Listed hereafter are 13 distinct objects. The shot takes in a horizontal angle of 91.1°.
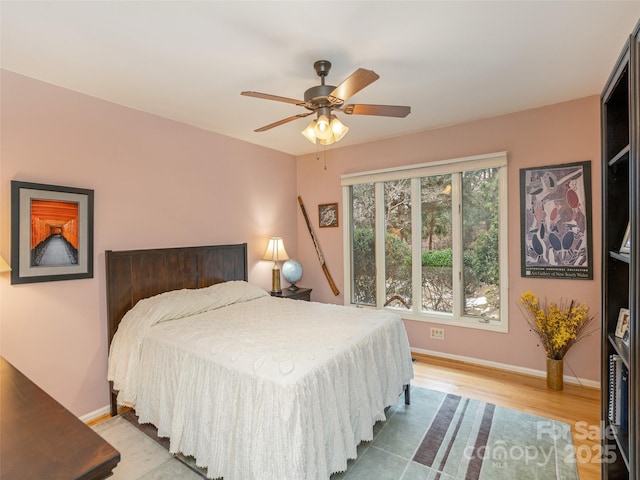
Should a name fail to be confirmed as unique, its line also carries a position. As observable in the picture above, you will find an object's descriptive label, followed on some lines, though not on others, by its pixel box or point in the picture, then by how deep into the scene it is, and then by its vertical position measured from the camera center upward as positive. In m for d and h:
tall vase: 2.79 -1.23
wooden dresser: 0.78 -0.56
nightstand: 3.88 -0.67
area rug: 1.88 -1.39
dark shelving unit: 1.46 -0.04
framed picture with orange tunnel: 2.15 +0.08
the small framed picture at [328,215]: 4.33 +0.35
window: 3.30 -0.02
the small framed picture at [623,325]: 1.47 -0.42
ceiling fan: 1.86 +0.86
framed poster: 2.82 +0.15
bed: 1.49 -0.75
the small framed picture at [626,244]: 1.40 -0.03
